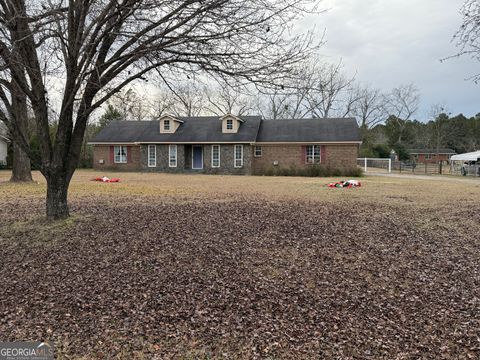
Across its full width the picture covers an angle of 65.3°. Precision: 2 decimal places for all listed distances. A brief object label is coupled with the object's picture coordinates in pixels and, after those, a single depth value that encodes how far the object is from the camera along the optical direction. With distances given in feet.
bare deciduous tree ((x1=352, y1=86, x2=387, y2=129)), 166.61
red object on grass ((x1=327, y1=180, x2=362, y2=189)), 49.62
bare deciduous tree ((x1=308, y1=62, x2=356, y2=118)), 137.80
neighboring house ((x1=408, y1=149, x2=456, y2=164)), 188.24
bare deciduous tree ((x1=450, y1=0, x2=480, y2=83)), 17.12
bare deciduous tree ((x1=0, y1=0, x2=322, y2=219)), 18.54
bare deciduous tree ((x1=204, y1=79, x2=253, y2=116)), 135.23
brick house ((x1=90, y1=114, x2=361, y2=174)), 86.94
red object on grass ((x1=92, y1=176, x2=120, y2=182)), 58.36
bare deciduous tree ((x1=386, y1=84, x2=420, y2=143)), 191.07
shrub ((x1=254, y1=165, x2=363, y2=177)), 81.51
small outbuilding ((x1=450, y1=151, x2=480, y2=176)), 86.63
